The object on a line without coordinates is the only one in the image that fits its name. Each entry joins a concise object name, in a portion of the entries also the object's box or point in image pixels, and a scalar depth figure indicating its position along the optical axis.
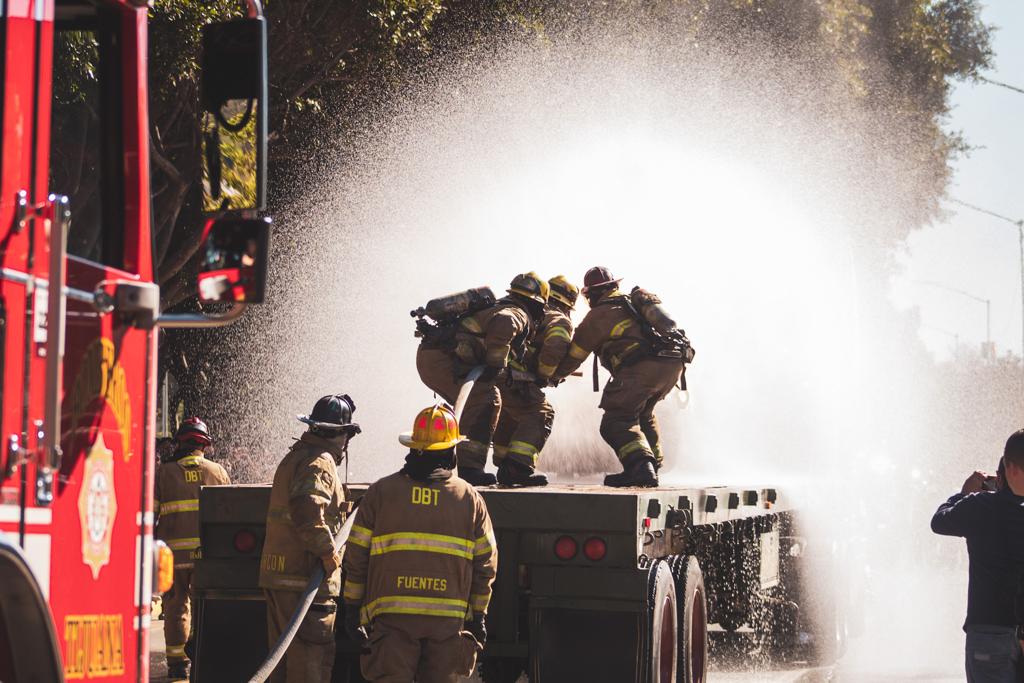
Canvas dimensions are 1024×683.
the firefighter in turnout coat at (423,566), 13.09
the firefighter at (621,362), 20.20
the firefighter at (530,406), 19.59
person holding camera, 12.54
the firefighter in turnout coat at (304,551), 14.80
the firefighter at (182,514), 21.34
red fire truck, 6.79
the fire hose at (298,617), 12.46
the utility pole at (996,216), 77.15
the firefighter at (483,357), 19.12
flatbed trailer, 14.62
